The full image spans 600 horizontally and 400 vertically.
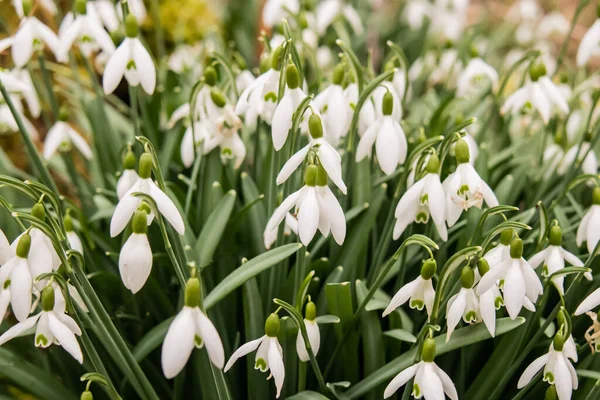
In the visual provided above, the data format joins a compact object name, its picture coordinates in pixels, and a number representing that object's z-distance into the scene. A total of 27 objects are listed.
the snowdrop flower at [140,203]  0.72
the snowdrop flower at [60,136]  0.87
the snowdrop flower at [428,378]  0.73
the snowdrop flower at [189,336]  0.69
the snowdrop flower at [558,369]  0.74
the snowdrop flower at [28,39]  0.83
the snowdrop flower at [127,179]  0.78
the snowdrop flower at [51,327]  0.72
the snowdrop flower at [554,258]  0.76
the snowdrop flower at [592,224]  0.79
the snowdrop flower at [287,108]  0.75
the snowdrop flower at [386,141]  0.77
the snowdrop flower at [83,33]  0.84
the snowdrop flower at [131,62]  0.79
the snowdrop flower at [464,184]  0.75
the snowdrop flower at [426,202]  0.75
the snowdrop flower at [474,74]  0.93
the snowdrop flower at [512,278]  0.73
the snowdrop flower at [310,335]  0.75
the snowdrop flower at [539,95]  0.84
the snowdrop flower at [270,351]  0.73
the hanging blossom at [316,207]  0.73
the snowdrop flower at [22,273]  0.72
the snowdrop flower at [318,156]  0.73
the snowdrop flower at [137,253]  0.71
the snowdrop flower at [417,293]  0.74
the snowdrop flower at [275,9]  0.98
